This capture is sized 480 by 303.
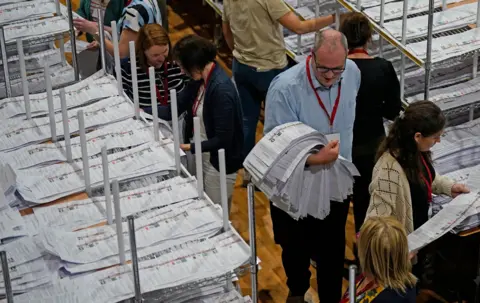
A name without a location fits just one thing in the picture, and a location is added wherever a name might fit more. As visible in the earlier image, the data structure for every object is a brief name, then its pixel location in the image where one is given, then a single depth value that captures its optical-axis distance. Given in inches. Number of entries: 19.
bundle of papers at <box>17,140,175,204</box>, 154.6
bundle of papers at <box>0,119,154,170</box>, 163.9
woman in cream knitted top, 168.7
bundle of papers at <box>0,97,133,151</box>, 170.2
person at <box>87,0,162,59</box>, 221.1
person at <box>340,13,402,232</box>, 196.9
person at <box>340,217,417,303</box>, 142.0
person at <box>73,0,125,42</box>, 241.4
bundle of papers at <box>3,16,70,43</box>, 194.7
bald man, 172.9
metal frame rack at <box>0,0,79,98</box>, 174.1
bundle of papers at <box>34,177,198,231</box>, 147.7
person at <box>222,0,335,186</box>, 230.5
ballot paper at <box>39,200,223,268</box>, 139.2
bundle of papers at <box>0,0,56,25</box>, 206.8
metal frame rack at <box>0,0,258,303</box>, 128.0
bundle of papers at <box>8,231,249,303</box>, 130.6
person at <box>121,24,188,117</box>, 204.1
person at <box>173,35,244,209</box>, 188.2
